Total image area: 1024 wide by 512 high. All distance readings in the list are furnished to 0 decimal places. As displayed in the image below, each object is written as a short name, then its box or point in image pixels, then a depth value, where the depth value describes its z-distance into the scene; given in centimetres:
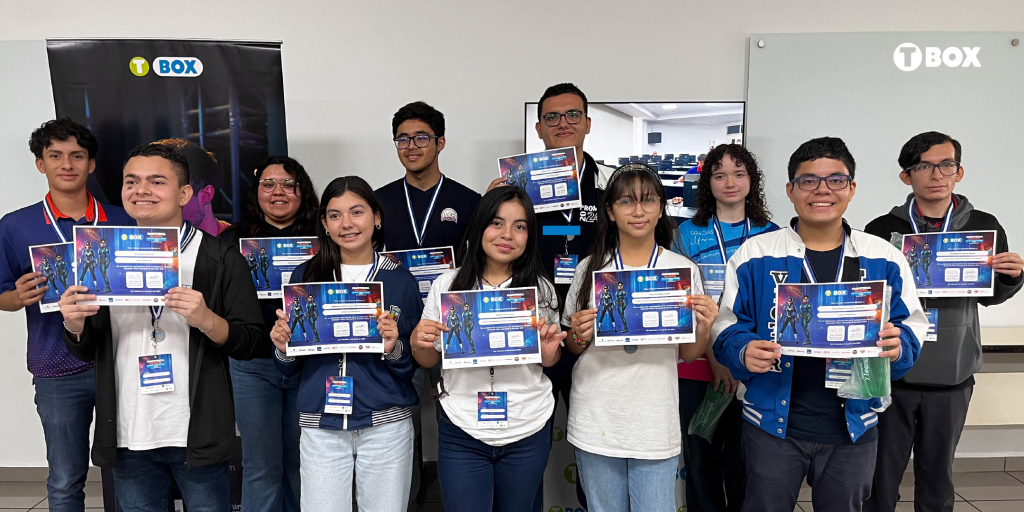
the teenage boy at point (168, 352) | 218
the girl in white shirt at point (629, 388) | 223
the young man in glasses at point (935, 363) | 277
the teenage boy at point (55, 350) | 282
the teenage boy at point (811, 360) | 222
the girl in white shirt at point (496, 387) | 225
